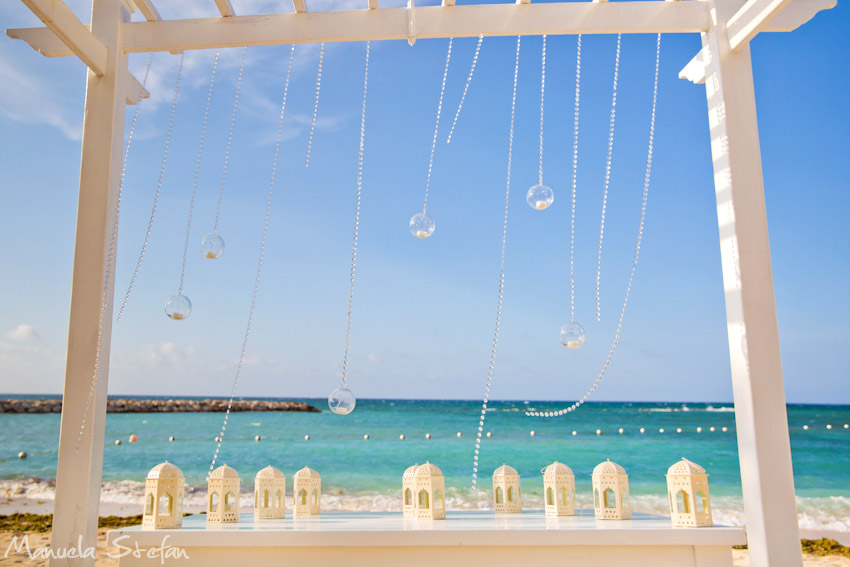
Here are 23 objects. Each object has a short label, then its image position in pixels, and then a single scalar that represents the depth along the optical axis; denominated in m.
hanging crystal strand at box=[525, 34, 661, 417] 3.24
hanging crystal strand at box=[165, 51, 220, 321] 3.48
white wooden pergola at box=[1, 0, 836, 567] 2.88
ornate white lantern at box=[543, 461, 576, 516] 3.17
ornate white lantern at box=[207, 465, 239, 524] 3.05
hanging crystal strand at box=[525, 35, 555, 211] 3.60
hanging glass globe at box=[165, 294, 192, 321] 3.48
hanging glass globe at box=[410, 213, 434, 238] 3.57
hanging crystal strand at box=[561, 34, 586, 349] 3.36
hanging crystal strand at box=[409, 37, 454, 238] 3.57
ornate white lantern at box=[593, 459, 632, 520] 3.05
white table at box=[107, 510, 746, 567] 2.72
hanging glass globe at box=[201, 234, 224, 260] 3.60
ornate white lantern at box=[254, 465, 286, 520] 3.17
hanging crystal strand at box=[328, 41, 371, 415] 3.23
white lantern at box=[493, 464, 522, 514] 3.32
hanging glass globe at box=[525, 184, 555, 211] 3.60
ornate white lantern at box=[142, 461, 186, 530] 2.88
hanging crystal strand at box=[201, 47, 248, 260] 3.60
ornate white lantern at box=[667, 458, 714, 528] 2.81
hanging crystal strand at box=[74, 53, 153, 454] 3.08
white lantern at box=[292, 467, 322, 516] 3.27
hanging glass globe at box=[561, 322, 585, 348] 3.36
